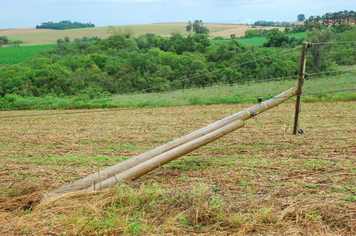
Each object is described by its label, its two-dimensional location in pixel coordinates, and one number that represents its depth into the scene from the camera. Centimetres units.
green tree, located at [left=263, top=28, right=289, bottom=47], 4122
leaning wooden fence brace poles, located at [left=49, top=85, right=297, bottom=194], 512
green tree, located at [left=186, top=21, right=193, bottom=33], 6116
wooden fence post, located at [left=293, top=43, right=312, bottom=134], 789
